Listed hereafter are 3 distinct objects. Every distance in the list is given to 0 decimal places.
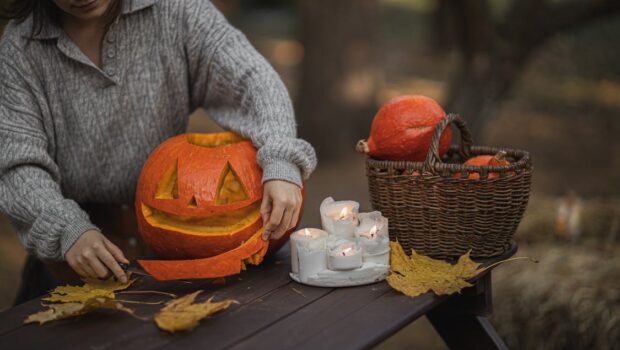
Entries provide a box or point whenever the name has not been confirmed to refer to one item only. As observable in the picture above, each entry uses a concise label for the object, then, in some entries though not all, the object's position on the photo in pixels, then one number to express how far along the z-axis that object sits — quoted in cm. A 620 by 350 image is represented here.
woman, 164
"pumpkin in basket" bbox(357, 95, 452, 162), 173
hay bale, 247
